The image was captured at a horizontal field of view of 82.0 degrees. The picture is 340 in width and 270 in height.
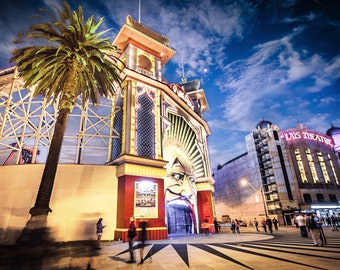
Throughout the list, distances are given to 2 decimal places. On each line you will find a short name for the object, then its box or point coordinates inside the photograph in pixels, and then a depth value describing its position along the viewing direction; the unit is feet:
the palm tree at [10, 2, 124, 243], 38.65
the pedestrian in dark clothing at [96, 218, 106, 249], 42.57
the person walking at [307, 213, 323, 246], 33.91
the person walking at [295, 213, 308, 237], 48.47
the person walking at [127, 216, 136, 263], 24.89
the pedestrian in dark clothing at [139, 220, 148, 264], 23.75
